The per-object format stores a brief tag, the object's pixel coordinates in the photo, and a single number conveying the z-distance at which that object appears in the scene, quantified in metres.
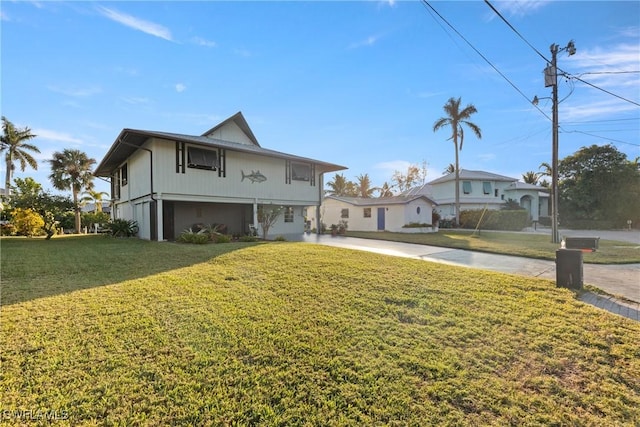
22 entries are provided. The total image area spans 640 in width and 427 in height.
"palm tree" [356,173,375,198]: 45.22
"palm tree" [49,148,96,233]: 28.70
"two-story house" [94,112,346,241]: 12.95
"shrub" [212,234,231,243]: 12.75
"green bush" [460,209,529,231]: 24.38
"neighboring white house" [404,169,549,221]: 32.02
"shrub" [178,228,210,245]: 11.98
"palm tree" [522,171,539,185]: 49.25
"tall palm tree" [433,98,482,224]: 24.47
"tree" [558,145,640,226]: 25.19
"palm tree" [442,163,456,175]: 46.40
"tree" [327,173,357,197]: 43.34
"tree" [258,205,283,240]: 15.65
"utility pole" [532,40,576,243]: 13.85
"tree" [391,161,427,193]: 44.88
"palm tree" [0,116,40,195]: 29.84
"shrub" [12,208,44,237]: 14.34
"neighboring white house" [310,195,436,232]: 22.39
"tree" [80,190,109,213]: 32.88
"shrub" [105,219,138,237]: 15.50
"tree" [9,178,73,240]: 14.72
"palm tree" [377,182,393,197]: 45.69
